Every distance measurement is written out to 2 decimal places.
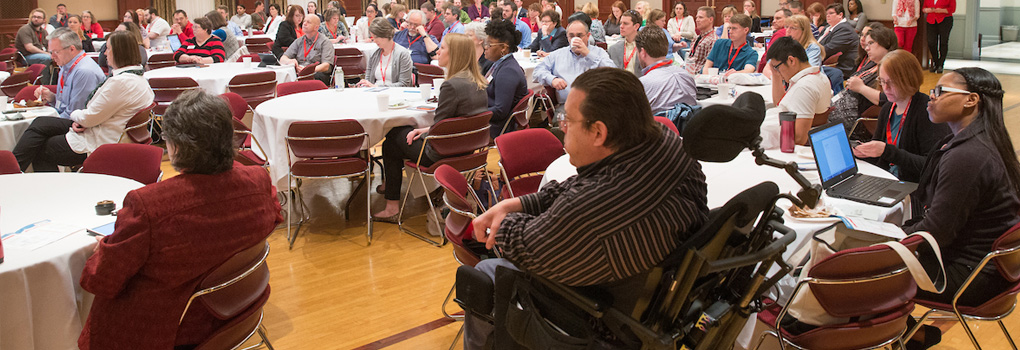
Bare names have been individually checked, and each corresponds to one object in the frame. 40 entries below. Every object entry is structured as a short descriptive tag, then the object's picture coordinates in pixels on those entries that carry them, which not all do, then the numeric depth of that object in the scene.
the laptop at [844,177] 3.12
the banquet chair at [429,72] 7.54
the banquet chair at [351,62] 9.78
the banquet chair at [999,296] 2.60
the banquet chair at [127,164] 3.74
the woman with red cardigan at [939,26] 11.88
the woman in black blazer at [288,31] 10.02
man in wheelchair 1.87
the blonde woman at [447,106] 4.92
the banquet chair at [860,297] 2.35
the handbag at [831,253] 2.25
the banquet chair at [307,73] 8.09
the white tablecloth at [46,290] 2.53
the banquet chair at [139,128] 5.35
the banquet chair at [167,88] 6.72
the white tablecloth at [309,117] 5.07
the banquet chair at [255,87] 6.95
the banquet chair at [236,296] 2.54
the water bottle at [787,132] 3.78
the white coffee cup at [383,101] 5.27
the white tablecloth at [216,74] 7.32
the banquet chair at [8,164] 3.78
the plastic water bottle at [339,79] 6.14
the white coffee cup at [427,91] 5.63
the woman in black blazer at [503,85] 5.69
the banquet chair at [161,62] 8.89
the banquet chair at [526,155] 4.06
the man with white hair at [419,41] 8.84
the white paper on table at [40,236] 2.67
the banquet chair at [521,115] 5.65
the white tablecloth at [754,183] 2.79
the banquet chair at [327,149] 4.63
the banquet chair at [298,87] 6.31
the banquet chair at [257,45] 12.06
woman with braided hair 2.74
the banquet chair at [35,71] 7.76
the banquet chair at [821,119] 4.75
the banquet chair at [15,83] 7.41
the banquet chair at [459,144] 4.75
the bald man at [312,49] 8.70
